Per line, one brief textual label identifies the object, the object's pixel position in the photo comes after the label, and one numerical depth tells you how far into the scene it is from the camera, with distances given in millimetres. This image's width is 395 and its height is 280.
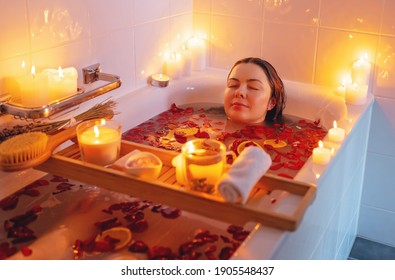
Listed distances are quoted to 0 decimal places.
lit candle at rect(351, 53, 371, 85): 2393
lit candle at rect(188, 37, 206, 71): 2762
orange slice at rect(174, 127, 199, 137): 2312
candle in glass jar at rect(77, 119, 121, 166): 1575
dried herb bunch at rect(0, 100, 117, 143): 1692
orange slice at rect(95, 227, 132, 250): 1463
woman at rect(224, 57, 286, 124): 2318
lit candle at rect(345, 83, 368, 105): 2320
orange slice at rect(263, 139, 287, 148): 2225
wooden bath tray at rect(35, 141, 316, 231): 1325
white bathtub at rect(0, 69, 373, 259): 1388
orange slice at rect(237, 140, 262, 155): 2051
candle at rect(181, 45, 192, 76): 2688
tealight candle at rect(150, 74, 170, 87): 2502
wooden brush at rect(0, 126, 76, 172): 1479
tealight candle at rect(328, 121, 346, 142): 1930
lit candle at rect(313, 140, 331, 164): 1741
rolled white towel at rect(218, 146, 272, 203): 1330
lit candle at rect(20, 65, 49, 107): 1672
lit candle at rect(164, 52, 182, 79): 2627
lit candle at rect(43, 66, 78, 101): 1780
